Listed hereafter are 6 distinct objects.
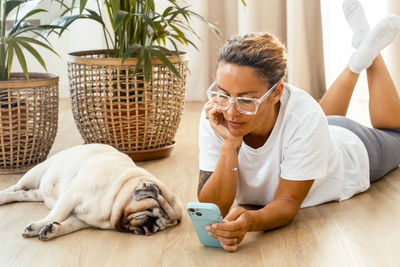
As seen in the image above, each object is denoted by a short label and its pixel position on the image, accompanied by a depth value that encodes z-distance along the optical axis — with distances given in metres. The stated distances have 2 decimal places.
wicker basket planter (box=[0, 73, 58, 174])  2.38
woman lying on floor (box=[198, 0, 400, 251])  1.61
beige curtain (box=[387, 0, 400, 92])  3.48
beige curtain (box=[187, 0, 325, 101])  3.71
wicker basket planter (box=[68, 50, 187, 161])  2.48
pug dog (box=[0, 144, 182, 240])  1.74
